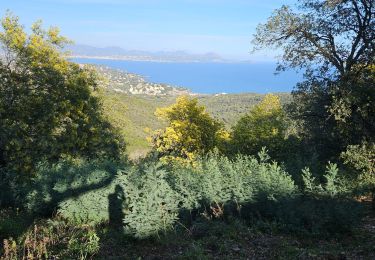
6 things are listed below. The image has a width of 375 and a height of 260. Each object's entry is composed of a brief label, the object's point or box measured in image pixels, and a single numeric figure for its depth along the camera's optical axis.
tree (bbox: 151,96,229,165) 27.94
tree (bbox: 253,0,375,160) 13.80
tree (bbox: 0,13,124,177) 20.89
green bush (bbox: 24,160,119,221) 10.38
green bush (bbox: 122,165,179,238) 8.14
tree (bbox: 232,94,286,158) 24.17
